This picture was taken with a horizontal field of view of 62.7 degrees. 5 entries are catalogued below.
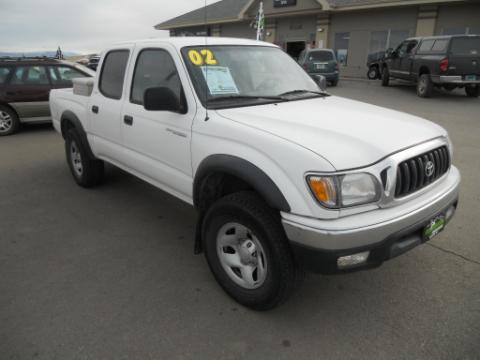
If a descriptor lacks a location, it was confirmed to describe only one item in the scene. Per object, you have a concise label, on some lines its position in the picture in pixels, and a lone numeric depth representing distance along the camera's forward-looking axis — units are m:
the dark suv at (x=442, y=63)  12.01
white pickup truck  2.22
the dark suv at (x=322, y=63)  16.75
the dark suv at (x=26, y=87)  8.64
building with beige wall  18.42
